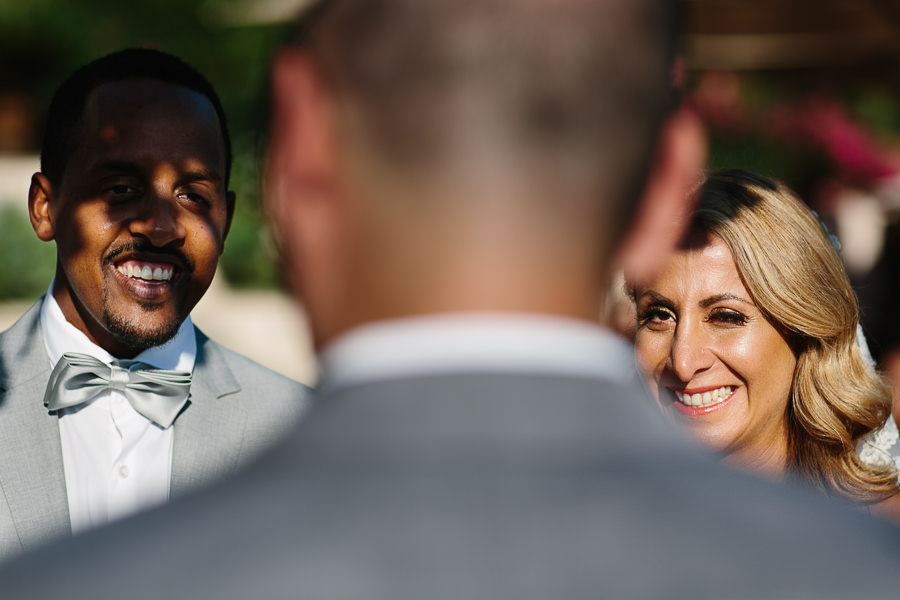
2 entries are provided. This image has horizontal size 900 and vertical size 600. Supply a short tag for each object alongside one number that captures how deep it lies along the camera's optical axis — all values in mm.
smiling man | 3016
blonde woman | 3557
